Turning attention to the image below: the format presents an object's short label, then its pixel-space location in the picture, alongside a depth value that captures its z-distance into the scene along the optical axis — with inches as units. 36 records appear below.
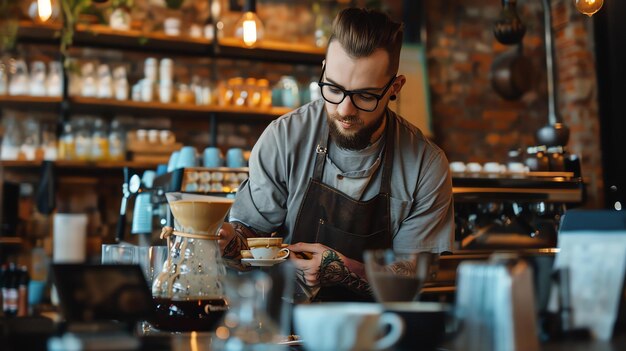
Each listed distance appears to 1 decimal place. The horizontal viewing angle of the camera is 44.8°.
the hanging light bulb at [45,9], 121.3
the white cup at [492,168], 171.5
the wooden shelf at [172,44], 192.5
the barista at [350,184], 96.0
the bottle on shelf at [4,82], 188.1
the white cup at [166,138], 198.8
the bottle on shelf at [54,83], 190.7
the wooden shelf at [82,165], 188.1
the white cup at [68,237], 186.9
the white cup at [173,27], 201.9
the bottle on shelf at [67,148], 190.5
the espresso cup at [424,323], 41.8
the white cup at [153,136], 197.0
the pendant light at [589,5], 100.6
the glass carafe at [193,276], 58.7
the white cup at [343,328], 35.3
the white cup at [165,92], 198.8
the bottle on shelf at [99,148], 191.8
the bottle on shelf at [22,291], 176.4
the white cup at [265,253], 71.0
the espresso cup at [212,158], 162.6
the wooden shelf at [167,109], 193.0
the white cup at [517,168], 173.2
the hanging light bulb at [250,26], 157.9
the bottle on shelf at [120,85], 195.9
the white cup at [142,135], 196.4
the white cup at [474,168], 171.5
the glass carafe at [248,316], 37.0
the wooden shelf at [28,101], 188.4
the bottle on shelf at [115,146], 194.1
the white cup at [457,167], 169.3
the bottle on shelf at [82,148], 190.7
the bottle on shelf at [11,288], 169.2
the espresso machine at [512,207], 159.8
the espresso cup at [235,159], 163.5
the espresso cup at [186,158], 158.9
